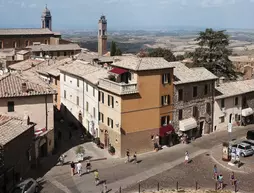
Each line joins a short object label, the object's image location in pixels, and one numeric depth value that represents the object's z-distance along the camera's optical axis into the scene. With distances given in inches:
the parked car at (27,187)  1278.3
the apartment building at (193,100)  1973.4
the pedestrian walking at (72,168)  1555.1
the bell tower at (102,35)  5738.2
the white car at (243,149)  1776.6
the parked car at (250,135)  2004.2
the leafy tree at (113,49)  4859.7
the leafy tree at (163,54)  4160.9
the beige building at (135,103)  1776.6
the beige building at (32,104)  1674.8
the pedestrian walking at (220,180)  1438.2
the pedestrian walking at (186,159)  1701.5
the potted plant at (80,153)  1701.0
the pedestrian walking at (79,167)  1553.9
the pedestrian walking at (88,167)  1589.9
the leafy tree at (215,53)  2849.4
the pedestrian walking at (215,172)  1531.5
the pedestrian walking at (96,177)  1472.7
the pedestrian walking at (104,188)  1402.6
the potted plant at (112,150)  1806.1
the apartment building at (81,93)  2027.6
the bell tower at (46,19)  6594.5
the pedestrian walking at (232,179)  1467.8
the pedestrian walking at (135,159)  1735.6
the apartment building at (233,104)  2193.7
